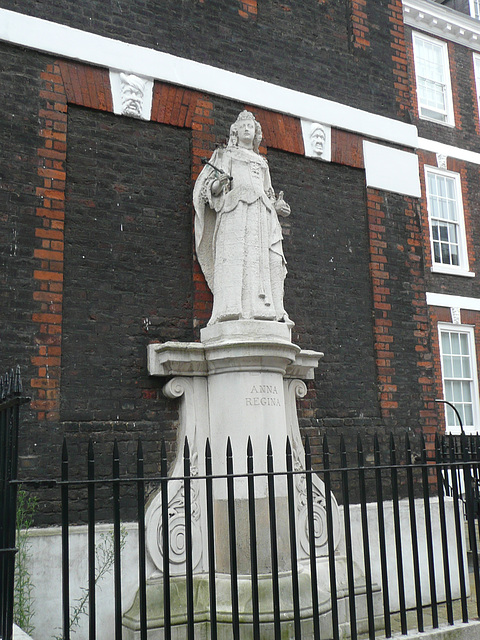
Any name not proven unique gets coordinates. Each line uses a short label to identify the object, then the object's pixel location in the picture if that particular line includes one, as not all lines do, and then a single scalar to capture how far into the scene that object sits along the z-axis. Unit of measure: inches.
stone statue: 249.9
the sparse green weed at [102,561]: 218.4
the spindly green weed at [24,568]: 201.9
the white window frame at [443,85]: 589.0
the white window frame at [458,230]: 552.7
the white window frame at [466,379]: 537.6
